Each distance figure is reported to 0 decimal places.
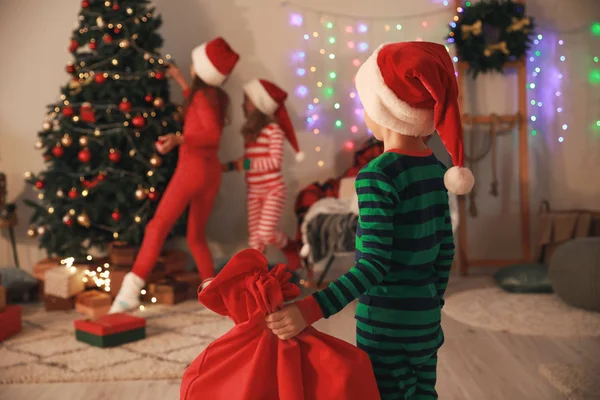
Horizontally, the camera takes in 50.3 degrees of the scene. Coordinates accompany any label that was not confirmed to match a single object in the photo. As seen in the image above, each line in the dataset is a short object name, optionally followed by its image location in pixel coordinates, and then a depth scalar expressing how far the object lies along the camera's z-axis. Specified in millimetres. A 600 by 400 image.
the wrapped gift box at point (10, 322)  2973
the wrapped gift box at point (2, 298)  2952
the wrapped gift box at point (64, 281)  3500
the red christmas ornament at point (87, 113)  3545
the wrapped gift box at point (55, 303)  3549
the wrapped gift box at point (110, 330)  2846
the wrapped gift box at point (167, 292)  3654
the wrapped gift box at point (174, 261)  3857
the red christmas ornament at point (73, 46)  3645
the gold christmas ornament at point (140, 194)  3533
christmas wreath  4188
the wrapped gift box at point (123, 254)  3646
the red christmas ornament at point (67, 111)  3537
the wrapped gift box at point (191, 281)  3811
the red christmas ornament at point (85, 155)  3475
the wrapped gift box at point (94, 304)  3385
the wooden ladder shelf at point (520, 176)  4391
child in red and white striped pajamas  3812
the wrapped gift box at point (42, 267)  3719
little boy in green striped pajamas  1326
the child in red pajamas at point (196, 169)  3473
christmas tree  3543
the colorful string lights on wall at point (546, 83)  4477
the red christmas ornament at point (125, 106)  3521
